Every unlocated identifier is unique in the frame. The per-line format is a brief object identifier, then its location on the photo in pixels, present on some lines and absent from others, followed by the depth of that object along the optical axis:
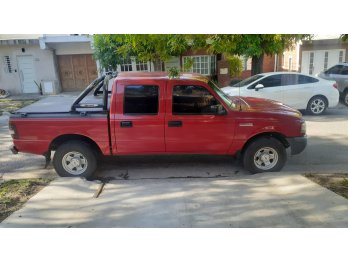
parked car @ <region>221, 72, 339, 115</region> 7.03
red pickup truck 4.72
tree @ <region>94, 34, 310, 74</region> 4.58
